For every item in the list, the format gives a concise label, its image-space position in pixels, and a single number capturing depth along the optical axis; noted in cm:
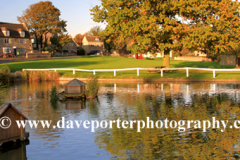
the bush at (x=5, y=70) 3769
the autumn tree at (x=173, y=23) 3653
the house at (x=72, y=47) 13139
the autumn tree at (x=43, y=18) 9581
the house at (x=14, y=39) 8838
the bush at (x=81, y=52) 11131
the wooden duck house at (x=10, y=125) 1031
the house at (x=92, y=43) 13612
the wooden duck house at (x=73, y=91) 2145
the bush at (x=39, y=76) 3871
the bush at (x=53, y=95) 2123
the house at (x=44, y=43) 10684
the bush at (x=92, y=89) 2202
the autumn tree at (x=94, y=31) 15662
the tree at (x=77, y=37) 16518
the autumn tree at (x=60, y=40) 9794
